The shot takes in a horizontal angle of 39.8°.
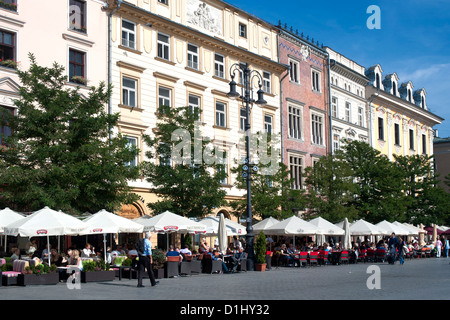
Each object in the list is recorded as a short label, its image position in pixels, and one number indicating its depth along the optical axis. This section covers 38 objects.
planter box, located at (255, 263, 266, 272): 27.16
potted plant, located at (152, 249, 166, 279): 22.17
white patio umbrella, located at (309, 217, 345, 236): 31.42
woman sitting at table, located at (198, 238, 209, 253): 27.24
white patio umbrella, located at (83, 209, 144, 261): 21.53
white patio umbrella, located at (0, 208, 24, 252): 21.77
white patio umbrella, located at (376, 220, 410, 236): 38.22
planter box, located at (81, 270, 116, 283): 19.73
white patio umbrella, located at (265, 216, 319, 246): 29.31
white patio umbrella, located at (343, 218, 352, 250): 34.16
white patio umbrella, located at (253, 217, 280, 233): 30.78
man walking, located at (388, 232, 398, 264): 33.88
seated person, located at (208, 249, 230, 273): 26.05
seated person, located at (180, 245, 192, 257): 26.62
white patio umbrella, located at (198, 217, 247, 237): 27.63
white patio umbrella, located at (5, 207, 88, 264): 19.22
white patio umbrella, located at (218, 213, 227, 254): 26.55
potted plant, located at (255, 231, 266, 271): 26.81
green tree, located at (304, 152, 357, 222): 39.41
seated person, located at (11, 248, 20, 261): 22.01
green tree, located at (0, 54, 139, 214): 23.28
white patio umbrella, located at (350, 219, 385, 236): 35.97
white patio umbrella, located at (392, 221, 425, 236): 41.27
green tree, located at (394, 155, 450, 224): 48.97
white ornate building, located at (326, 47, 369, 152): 51.28
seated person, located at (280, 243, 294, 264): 31.48
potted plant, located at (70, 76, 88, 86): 29.56
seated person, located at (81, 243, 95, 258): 23.64
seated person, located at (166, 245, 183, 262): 24.20
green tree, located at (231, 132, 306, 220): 34.50
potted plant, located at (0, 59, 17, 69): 26.67
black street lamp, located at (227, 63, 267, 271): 25.62
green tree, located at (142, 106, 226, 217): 28.77
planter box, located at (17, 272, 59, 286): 18.28
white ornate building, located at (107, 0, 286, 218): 32.25
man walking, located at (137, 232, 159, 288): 17.81
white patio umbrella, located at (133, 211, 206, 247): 24.31
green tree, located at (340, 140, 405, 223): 43.44
